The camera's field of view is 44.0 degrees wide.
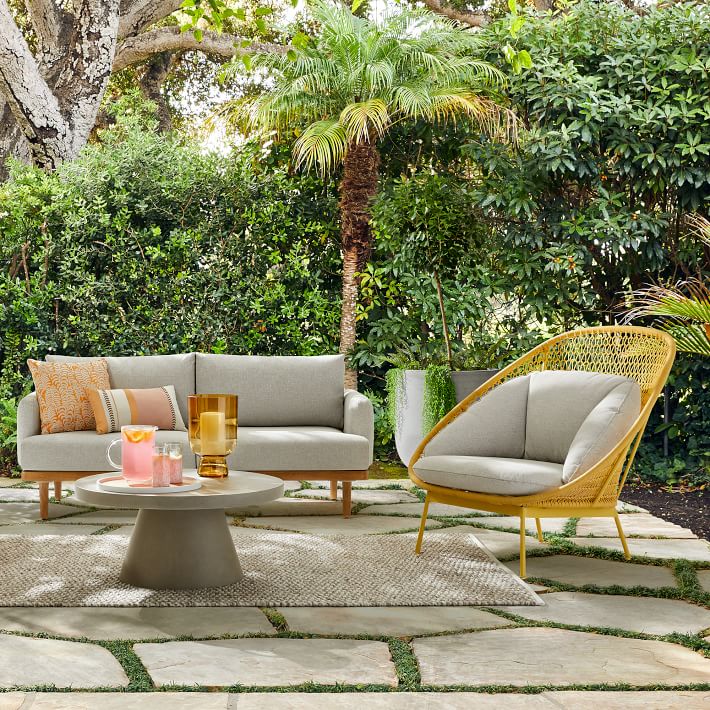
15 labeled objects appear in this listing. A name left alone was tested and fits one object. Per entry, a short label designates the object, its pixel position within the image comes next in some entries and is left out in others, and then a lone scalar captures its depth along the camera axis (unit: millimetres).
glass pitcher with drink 3258
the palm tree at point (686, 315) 4773
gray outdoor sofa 4410
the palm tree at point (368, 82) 6109
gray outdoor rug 3070
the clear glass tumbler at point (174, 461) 3184
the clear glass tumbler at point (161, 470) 3148
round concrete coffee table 3191
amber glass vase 3428
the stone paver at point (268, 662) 2316
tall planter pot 5879
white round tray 3061
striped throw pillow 4602
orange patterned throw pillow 4586
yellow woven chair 3410
